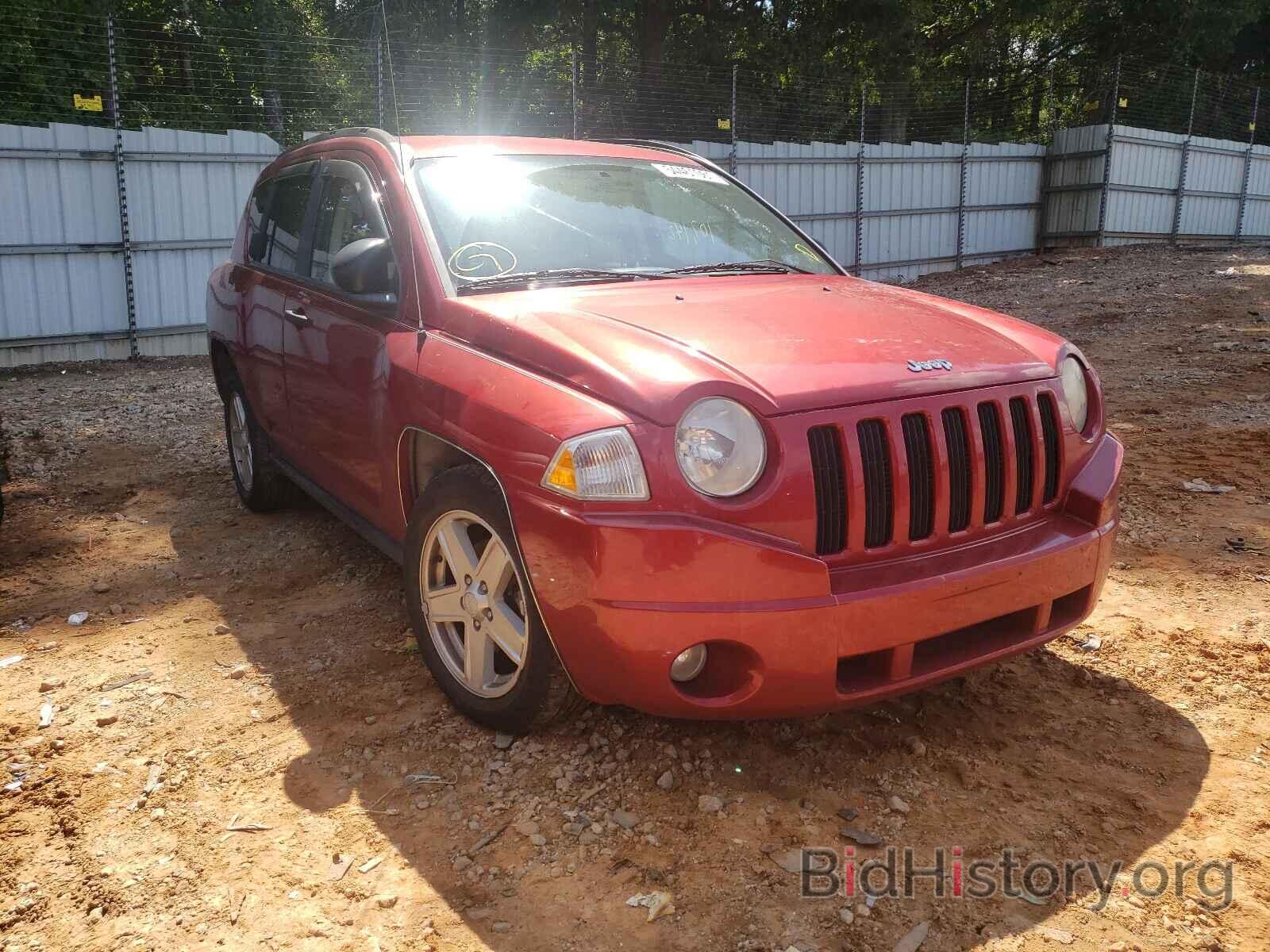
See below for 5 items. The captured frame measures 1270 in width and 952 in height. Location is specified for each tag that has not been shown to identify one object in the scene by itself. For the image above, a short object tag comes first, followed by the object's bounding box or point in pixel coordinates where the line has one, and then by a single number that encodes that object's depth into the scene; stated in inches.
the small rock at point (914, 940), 89.9
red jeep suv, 99.4
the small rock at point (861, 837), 104.0
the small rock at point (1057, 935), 90.0
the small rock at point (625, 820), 107.8
